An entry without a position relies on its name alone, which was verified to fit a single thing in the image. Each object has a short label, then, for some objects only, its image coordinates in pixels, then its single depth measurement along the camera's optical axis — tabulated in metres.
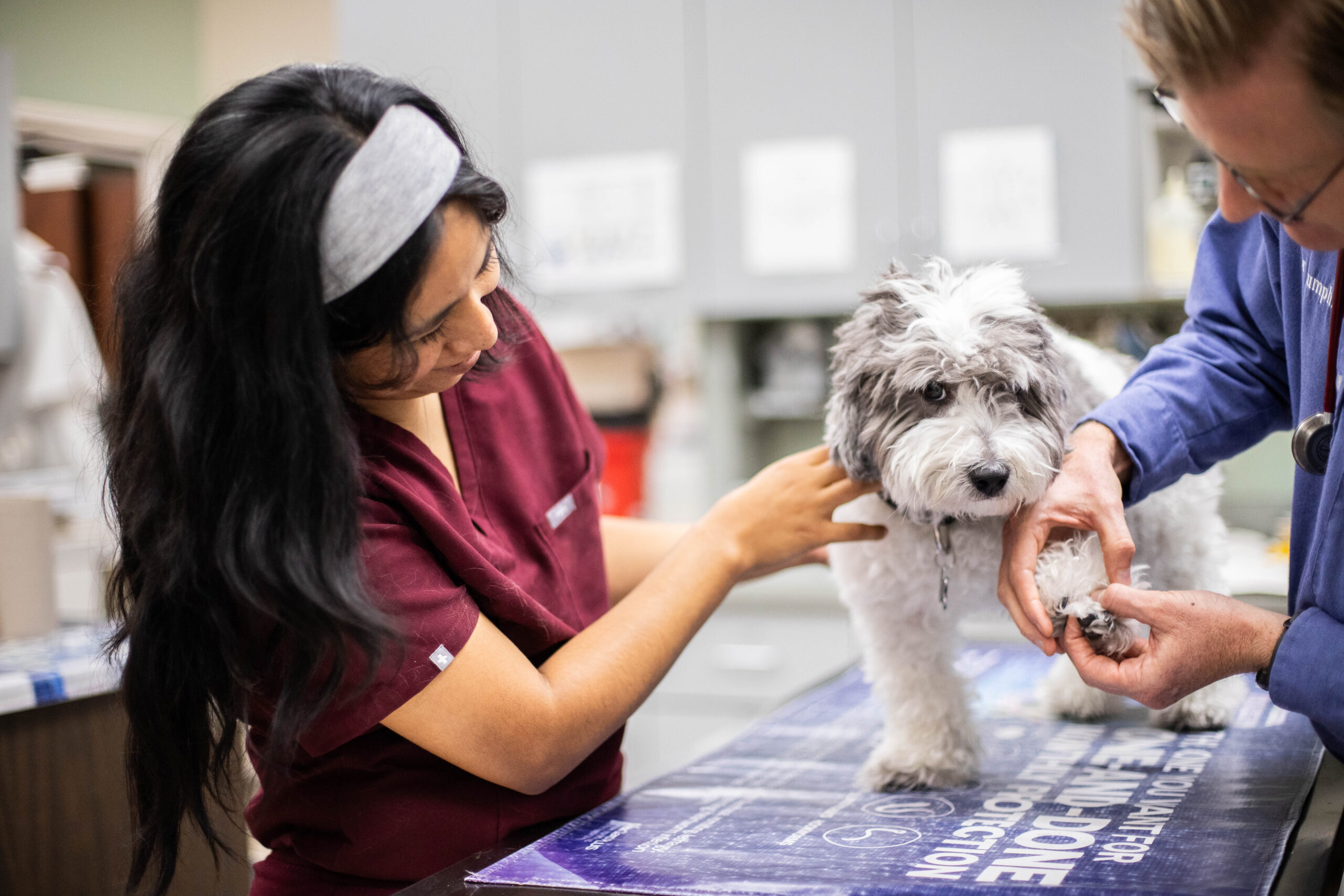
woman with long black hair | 0.93
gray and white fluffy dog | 1.13
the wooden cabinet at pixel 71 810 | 1.52
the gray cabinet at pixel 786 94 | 3.14
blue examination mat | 0.92
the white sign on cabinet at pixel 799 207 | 3.38
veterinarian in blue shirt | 0.77
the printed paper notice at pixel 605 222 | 3.57
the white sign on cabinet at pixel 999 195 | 3.17
